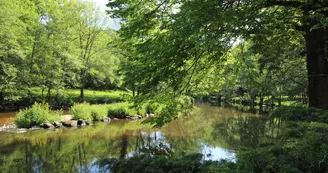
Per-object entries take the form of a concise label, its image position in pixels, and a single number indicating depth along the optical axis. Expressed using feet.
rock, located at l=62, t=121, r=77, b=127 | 54.39
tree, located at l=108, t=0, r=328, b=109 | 15.11
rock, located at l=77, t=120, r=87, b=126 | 57.47
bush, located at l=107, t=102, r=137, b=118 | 70.28
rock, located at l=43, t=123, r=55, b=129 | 51.14
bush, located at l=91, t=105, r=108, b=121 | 63.82
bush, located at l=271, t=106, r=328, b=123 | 16.28
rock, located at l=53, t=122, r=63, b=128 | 52.95
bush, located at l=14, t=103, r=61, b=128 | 50.11
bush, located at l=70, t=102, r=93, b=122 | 59.77
